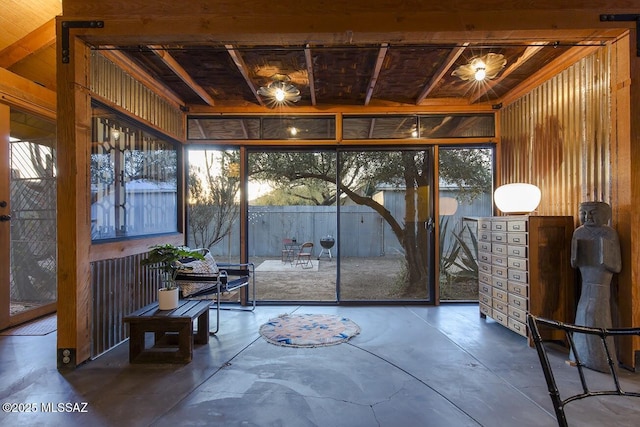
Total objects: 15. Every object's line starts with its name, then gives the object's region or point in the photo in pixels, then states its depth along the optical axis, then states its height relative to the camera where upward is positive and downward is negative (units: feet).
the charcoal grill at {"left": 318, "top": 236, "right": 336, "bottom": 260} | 23.85 -2.04
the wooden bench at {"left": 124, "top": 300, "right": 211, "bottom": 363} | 8.28 -3.04
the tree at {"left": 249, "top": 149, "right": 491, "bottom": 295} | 14.16 +1.57
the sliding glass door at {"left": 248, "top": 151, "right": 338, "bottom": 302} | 20.58 -0.24
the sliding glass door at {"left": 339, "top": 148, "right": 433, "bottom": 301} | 14.15 -0.43
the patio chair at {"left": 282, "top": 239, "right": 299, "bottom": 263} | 24.64 -2.60
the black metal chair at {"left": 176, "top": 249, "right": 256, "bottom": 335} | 11.05 -2.44
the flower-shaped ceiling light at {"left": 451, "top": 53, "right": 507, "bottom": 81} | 9.65 +4.64
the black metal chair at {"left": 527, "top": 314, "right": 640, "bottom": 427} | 2.97 -1.40
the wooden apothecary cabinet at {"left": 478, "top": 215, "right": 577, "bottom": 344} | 9.45 -1.69
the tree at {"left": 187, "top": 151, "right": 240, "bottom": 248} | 14.39 +0.86
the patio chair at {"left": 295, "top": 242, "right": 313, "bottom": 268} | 22.61 -2.92
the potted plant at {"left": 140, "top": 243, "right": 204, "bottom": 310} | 9.00 -1.39
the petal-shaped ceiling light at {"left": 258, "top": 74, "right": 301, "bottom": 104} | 11.27 +4.56
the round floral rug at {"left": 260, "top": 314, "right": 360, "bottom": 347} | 9.66 -3.80
